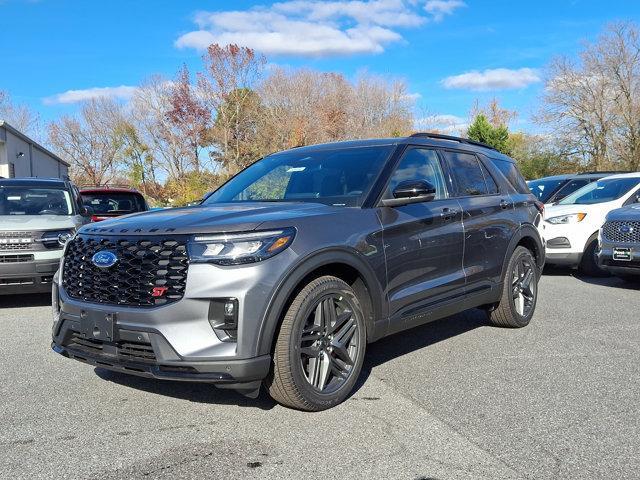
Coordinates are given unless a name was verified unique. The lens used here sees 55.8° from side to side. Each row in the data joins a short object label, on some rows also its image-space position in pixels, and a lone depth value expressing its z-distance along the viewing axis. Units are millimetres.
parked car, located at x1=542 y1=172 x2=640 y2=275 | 9875
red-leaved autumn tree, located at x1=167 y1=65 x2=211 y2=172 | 36812
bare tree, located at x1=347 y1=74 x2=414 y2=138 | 41344
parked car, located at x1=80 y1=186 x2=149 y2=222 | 11916
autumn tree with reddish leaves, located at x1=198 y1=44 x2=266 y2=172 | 34812
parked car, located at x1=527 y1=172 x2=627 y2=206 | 11992
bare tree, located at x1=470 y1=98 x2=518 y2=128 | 54906
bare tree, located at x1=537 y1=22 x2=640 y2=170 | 35031
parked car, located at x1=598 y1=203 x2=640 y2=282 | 8359
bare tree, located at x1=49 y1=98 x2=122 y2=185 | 52172
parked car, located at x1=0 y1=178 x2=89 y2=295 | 7277
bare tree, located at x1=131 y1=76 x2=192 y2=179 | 39969
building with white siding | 27359
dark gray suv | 3445
